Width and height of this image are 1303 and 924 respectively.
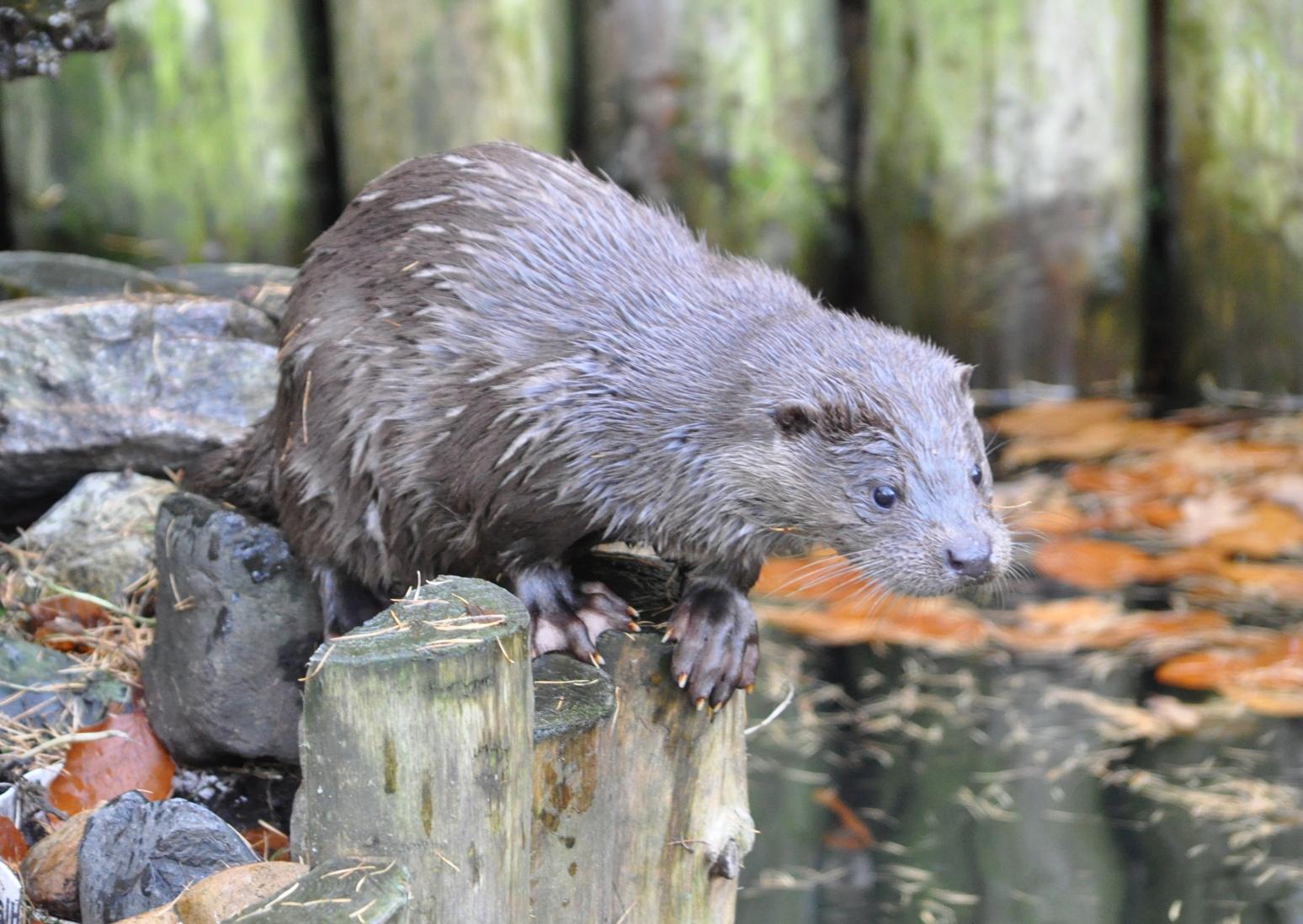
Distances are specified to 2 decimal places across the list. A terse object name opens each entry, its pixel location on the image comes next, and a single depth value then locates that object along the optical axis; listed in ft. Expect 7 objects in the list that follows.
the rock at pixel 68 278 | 15.29
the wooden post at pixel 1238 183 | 21.80
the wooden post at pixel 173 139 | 21.72
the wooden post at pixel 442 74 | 21.89
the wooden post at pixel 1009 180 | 22.33
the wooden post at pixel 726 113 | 22.52
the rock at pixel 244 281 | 14.80
